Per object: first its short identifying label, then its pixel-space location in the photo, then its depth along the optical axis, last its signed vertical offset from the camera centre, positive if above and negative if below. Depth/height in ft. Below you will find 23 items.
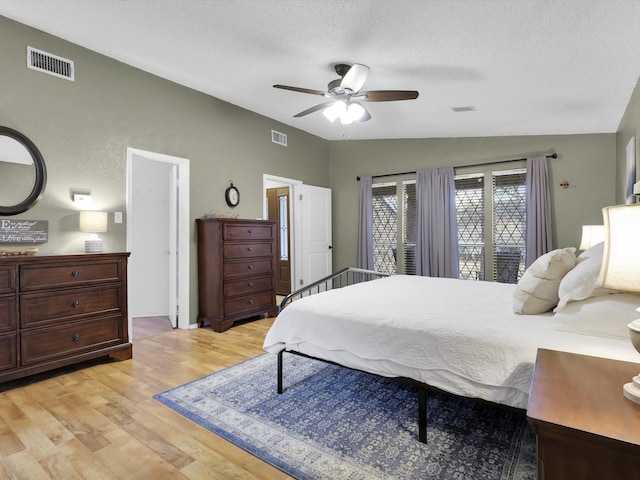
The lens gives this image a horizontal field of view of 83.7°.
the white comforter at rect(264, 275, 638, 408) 5.29 -1.70
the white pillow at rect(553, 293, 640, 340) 5.05 -1.20
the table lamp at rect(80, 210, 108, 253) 10.36 +0.51
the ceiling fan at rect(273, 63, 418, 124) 9.66 +4.19
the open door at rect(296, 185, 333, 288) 19.31 +0.27
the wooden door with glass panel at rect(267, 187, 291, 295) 21.97 +0.72
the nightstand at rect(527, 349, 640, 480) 2.82 -1.58
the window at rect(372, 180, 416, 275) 18.79 +0.56
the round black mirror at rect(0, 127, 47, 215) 9.40 +1.92
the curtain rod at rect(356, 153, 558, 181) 14.98 +3.37
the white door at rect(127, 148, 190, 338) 13.85 +0.20
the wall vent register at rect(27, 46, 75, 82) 9.89 +5.14
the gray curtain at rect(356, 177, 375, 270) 19.71 +0.68
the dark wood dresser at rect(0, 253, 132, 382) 8.52 -1.79
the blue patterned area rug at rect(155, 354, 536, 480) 5.59 -3.56
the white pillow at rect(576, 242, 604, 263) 6.07 -0.33
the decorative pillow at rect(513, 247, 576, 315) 6.46 -0.91
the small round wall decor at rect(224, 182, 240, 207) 15.25 +1.93
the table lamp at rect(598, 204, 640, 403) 3.43 -0.23
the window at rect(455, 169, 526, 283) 16.01 +0.54
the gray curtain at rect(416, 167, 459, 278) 17.06 +0.61
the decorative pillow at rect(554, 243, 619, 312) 5.39 -0.76
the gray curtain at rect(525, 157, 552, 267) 14.84 +1.01
